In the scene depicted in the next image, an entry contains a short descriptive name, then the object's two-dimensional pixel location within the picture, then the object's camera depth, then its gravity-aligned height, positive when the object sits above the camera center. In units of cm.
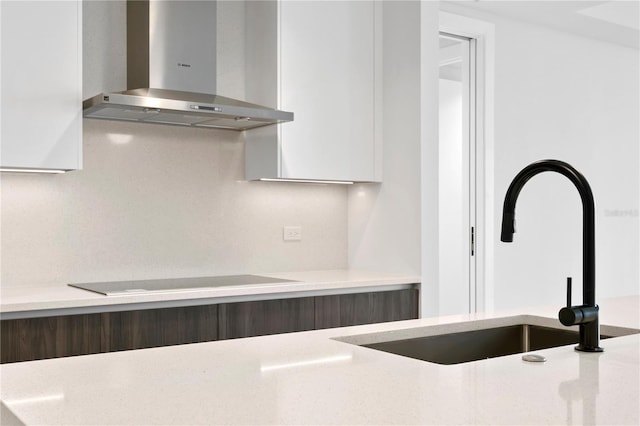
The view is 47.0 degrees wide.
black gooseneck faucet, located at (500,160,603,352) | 152 -5
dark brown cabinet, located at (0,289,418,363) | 260 -47
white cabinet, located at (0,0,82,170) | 280 +48
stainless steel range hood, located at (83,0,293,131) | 317 +63
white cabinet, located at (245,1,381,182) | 357 +61
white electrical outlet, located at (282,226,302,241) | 393 -13
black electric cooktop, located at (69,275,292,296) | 291 -33
